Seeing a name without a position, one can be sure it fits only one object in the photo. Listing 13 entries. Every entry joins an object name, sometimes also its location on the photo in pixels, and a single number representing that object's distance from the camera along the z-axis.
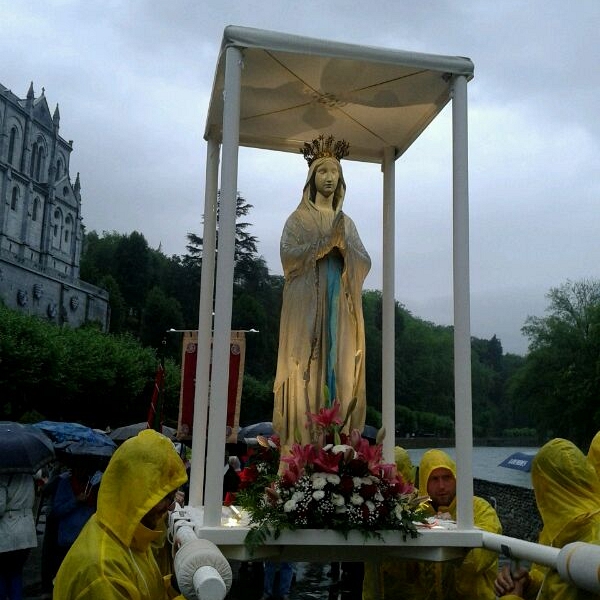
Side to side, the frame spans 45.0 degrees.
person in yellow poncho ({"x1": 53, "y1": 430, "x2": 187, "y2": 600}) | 3.14
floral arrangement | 4.67
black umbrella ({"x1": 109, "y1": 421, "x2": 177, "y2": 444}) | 14.49
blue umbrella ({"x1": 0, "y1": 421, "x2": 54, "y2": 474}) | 7.56
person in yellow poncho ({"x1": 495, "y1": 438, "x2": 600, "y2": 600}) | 3.39
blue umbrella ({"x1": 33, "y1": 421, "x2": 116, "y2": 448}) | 10.70
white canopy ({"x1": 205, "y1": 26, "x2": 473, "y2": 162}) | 5.57
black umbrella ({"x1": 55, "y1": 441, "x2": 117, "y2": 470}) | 9.22
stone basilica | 58.44
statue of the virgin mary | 6.12
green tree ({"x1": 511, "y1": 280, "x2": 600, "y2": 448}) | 32.94
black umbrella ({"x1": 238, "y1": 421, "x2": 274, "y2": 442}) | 14.02
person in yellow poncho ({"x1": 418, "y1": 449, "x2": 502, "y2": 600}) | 5.12
